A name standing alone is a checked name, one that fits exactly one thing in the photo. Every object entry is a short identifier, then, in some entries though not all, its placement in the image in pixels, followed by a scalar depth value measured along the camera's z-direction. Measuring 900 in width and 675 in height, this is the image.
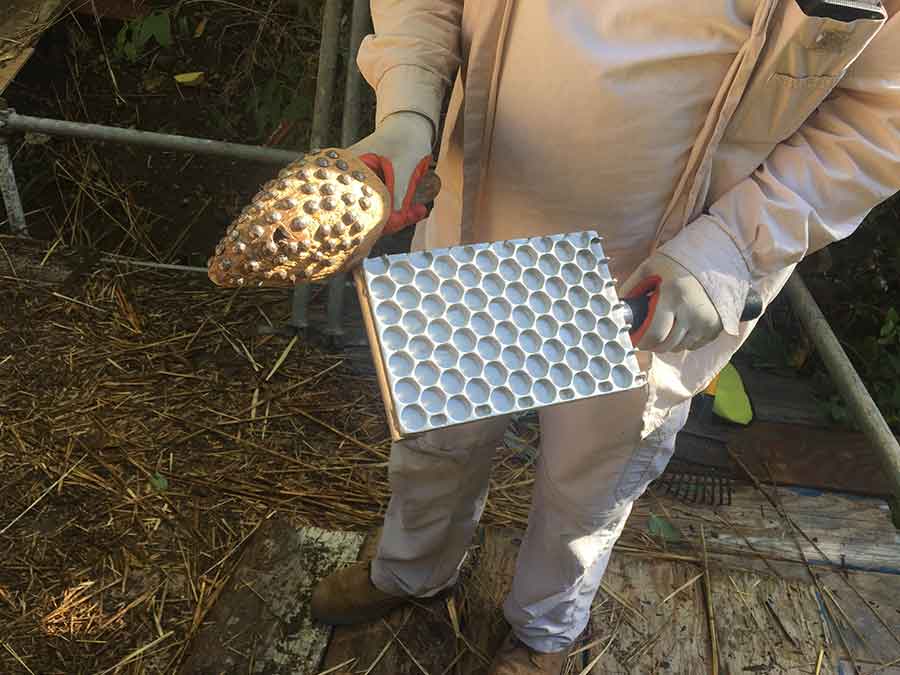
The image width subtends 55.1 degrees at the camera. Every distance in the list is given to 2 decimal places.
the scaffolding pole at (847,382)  1.41
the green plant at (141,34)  2.16
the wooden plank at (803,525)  1.74
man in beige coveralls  0.91
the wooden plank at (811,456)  1.91
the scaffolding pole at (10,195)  2.00
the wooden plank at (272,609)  1.45
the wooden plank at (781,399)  2.06
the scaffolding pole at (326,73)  1.68
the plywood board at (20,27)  2.10
